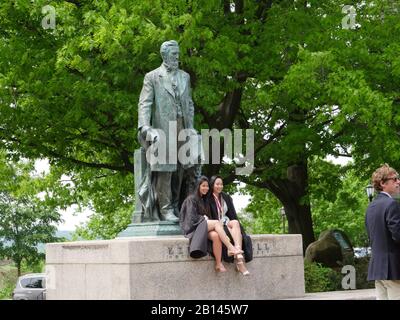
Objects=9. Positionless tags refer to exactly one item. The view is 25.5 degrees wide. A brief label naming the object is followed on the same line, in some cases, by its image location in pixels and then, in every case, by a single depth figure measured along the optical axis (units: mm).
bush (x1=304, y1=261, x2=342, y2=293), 18359
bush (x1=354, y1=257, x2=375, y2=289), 21002
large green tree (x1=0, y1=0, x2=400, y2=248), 19781
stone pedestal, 12344
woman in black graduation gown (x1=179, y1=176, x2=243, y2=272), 12609
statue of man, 13695
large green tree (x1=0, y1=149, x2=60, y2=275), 45219
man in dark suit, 8842
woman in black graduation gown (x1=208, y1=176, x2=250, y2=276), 12906
